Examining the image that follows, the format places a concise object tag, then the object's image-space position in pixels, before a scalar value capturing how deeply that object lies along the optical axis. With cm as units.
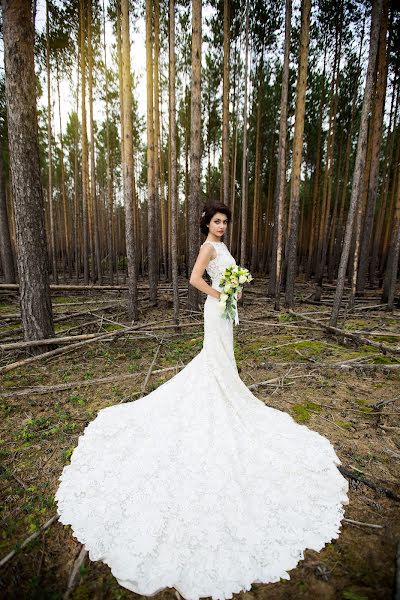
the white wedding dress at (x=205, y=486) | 191
